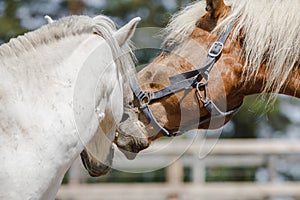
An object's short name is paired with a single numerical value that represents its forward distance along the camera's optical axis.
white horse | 5.12
